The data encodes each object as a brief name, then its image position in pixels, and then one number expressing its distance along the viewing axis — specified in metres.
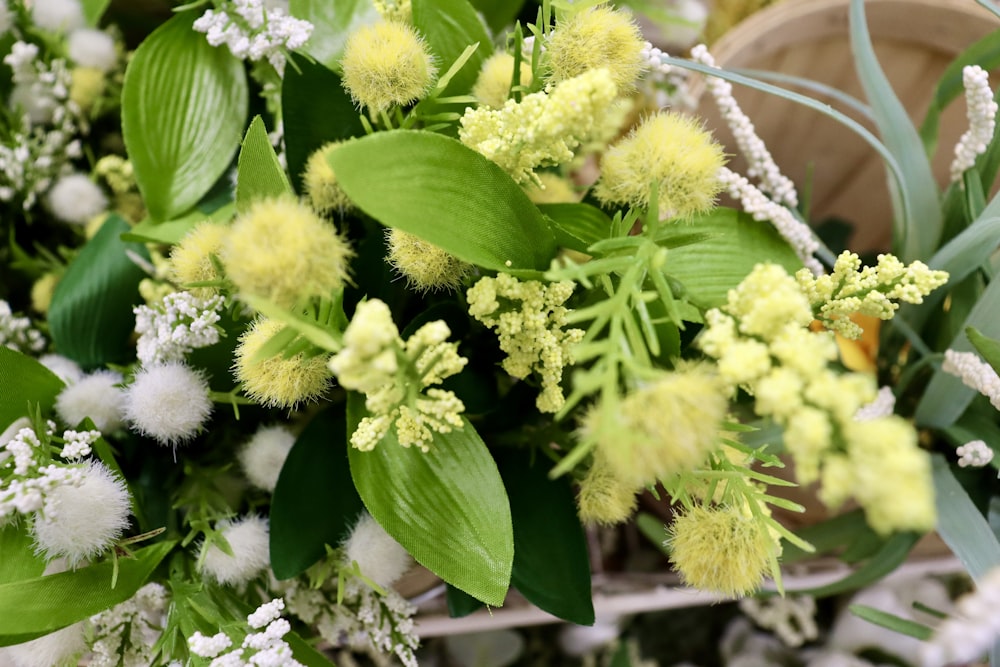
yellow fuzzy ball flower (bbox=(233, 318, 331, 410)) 0.30
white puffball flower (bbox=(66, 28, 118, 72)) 0.51
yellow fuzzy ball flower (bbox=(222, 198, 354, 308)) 0.22
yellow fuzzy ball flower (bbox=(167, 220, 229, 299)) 0.33
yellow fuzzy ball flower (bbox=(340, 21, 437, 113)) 0.31
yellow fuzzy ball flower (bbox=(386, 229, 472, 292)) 0.30
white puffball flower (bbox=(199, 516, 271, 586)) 0.38
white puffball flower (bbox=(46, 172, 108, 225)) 0.52
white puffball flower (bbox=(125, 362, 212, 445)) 0.37
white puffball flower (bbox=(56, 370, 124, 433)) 0.40
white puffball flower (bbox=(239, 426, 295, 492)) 0.41
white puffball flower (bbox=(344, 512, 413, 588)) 0.38
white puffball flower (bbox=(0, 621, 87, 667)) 0.37
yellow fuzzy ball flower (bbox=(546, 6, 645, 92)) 0.30
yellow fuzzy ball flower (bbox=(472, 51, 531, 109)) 0.35
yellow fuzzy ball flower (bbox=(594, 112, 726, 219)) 0.31
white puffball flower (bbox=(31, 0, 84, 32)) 0.51
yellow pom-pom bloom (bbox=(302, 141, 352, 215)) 0.36
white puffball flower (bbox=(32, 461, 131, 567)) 0.33
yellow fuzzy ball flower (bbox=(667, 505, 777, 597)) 0.31
